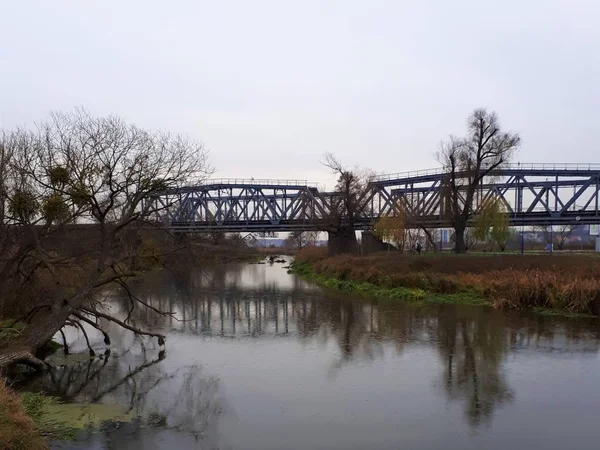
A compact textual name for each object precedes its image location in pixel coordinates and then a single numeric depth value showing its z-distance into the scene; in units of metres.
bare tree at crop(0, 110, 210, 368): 13.91
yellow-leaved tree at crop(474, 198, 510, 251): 52.84
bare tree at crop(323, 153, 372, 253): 55.72
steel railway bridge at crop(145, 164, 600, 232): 59.73
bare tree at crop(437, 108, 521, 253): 41.91
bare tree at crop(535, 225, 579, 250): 84.96
